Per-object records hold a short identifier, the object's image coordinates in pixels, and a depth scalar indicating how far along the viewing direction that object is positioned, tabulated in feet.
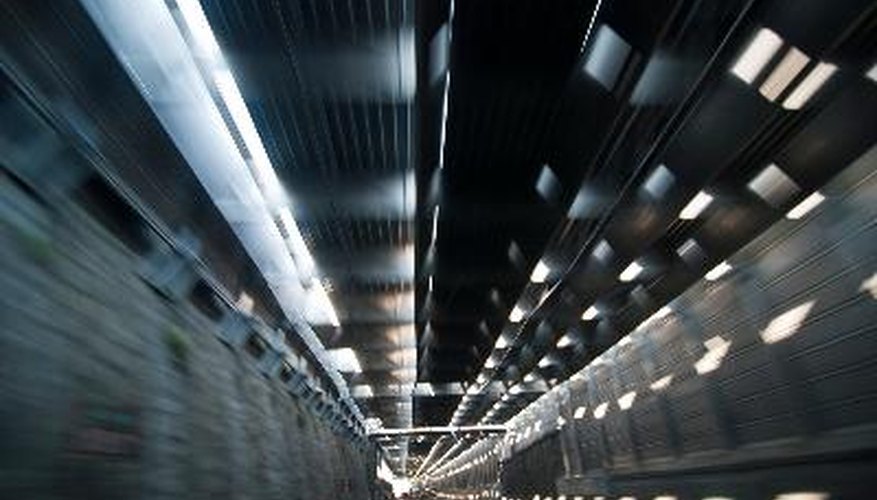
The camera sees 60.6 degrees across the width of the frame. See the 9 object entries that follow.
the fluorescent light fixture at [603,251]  46.16
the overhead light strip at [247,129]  21.40
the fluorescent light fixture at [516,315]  60.34
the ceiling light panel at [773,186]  33.56
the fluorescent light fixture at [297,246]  36.82
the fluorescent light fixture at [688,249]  43.62
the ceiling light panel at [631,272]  48.49
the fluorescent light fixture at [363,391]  92.94
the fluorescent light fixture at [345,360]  72.14
